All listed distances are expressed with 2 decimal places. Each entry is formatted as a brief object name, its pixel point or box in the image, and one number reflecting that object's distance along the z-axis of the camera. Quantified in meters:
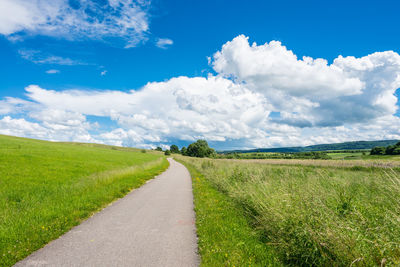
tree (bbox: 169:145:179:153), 160.48
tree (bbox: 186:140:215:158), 104.26
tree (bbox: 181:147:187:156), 140.95
